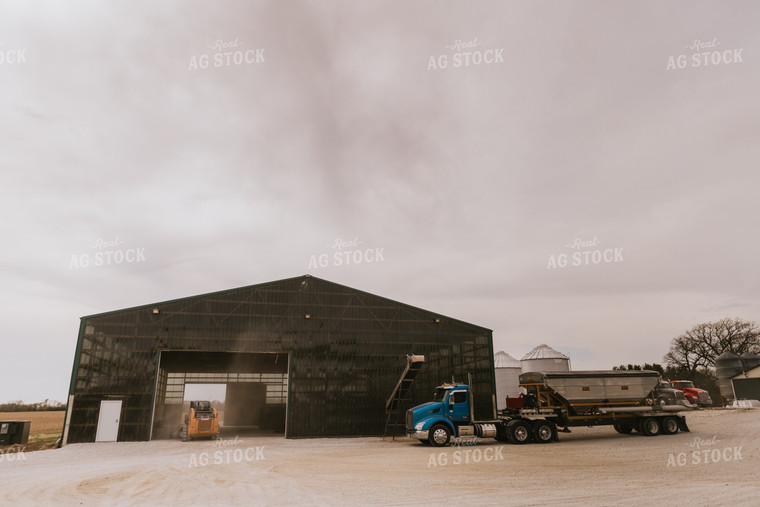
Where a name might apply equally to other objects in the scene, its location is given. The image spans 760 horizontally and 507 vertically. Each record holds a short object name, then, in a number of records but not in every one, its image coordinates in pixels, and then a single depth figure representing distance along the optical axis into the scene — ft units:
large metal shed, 84.02
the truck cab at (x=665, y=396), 79.46
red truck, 138.31
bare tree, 226.17
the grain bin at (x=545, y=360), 138.82
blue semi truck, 71.82
